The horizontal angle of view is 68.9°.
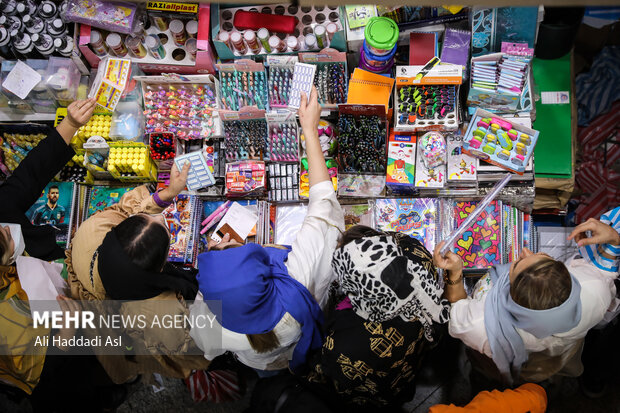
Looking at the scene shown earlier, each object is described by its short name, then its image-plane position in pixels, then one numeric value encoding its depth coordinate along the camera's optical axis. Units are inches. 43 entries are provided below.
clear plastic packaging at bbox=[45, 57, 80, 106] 152.3
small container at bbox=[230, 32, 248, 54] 145.3
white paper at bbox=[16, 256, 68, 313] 109.0
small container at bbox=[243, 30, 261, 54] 145.9
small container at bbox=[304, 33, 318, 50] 147.5
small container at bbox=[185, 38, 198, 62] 155.9
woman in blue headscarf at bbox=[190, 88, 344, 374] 92.0
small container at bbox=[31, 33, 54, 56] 155.3
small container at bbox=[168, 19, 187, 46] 152.8
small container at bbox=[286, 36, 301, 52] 147.6
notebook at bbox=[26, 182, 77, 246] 154.2
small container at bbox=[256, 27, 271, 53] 145.0
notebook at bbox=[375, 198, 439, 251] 144.8
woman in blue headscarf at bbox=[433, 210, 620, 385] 92.7
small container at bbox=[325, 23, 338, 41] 143.1
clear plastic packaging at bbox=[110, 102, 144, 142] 153.8
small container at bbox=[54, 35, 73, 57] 155.4
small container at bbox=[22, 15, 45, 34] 156.7
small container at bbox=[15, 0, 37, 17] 157.0
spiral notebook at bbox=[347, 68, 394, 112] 145.2
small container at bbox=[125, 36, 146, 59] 153.1
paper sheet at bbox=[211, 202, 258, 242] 149.2
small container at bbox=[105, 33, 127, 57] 152.6
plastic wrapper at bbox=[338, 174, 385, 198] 144.9
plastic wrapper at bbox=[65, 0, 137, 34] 149.3
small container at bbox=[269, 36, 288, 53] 146.9
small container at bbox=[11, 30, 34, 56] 155.5
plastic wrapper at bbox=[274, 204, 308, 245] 149.4
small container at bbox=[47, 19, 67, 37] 156.3
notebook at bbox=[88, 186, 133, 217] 156.1
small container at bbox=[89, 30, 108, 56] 153.3
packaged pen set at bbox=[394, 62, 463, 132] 140.5
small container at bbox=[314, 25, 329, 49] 142.9
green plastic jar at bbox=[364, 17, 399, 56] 137.3
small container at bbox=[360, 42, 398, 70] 141.4
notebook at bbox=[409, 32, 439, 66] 145.9
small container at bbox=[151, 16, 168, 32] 153.7
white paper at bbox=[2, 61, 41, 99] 152.9
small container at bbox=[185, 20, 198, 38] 153.9
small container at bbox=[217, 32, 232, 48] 147.1
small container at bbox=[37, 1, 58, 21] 156.9
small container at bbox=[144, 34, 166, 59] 152.7
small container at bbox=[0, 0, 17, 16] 156.8
